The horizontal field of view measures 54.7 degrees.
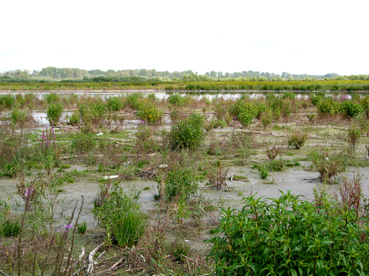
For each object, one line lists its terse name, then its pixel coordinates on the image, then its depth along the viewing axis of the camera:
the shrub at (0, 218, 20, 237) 4.88
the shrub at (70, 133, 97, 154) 10.10
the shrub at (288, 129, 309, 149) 11.40
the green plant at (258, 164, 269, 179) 8.11
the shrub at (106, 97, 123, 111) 19.70
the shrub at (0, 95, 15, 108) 21.17
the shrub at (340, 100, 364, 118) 16.74
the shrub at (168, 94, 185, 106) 23.86
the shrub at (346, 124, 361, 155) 10.41
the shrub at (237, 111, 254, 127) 14.61
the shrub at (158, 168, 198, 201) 6.12
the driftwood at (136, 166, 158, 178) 8.06
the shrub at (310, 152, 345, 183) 7.57
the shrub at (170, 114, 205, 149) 9.97
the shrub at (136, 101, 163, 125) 15.42
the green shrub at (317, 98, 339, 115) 17.67
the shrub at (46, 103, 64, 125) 16.05
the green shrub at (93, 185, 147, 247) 4.54
